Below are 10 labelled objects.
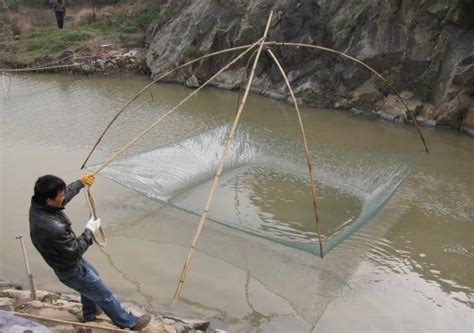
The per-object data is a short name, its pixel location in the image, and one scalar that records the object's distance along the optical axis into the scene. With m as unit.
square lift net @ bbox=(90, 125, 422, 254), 4.82
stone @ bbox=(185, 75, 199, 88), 11.38
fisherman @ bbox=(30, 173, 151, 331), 2.59
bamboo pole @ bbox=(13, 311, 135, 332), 2.79
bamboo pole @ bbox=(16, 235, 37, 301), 3.27
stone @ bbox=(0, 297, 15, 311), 3.21
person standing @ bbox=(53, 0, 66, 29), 14.95
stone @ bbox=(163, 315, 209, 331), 3.41
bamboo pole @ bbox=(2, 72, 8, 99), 10.51
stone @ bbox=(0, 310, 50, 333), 2.49
